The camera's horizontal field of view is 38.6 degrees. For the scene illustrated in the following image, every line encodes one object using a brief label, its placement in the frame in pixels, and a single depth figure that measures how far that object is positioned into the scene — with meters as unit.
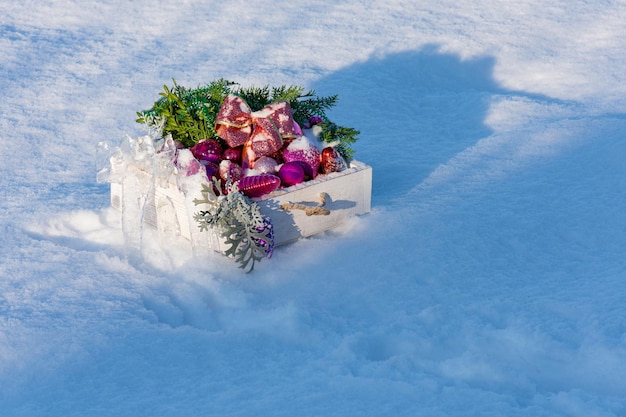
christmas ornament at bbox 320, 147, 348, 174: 3.50
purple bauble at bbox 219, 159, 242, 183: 3.32
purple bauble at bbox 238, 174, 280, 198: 3.25
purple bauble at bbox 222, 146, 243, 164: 3.49
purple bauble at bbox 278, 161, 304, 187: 3.37
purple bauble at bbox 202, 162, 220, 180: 3.33
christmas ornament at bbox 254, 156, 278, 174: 3.42
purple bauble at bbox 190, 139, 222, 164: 3.42
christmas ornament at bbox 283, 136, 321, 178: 3.46
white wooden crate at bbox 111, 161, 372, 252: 3.33
